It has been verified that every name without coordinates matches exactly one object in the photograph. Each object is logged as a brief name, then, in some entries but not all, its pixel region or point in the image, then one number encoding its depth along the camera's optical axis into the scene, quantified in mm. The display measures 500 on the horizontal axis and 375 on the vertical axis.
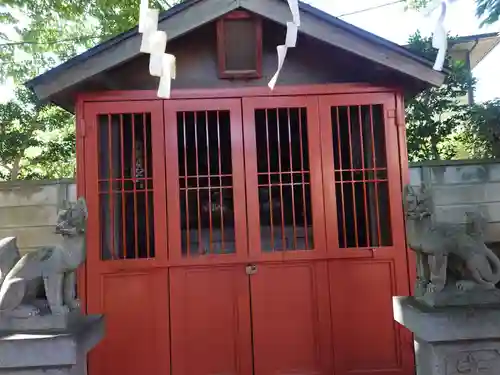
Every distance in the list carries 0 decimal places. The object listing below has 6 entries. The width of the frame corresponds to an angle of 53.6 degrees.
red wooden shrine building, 4262
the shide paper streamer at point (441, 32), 2920
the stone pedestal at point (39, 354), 2955
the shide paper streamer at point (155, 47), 2912
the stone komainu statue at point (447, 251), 3289
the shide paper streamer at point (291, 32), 3145
